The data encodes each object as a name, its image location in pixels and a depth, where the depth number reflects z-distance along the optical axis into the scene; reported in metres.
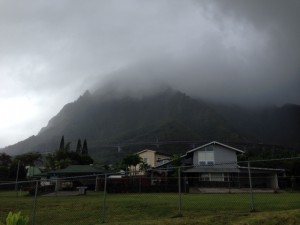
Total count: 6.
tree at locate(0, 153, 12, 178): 50.15
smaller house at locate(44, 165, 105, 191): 28.92
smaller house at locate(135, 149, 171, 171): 55.82
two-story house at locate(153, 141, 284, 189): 26.88
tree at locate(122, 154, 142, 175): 41.24
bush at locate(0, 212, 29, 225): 3.85
